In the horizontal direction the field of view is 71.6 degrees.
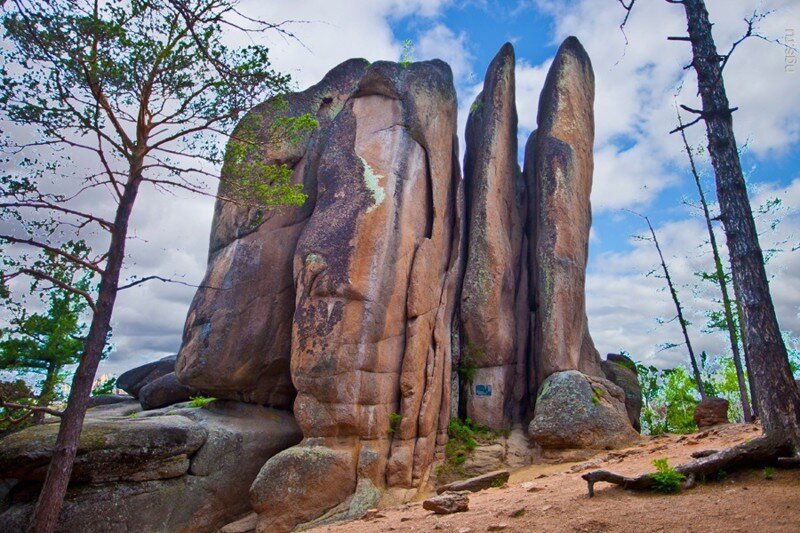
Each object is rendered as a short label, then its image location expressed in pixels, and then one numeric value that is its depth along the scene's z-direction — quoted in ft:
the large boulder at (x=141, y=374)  78.89
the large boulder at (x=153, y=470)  38.68
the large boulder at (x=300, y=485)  41.42
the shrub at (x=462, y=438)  51.06
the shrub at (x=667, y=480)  24.90
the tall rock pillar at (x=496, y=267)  59.00
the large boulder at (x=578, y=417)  49.70
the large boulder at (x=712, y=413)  53.52
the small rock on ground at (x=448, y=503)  29.60
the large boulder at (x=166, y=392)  62.54
